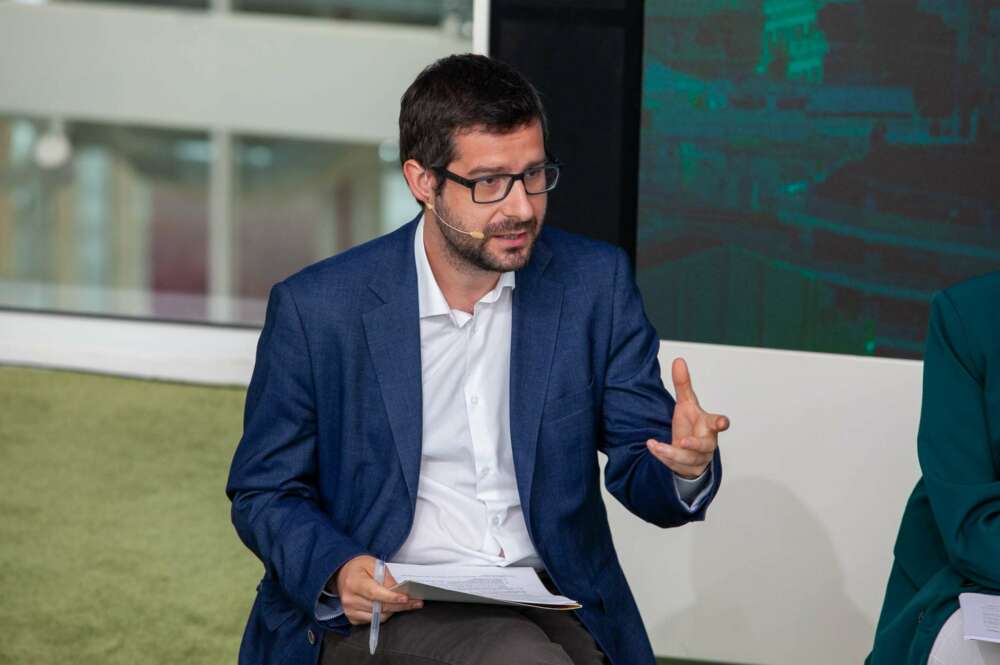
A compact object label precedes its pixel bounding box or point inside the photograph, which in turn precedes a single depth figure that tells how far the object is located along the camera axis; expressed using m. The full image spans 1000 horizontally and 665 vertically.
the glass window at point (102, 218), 12.32
